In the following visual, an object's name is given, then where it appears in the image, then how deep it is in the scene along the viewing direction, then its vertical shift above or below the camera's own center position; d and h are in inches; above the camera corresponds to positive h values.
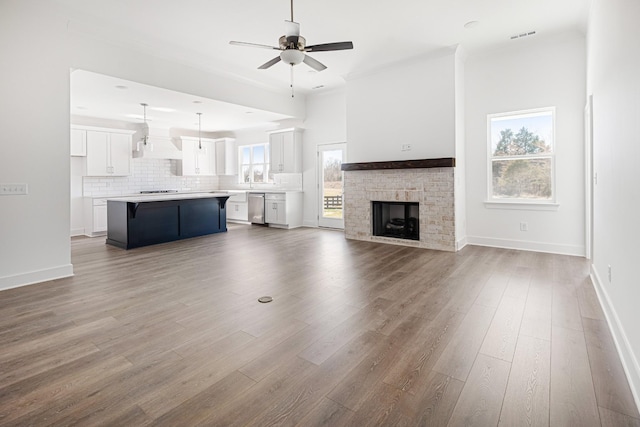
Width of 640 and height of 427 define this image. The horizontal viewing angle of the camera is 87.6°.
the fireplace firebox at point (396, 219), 241.0 -5.4
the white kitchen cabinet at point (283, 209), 322.0 +3.2
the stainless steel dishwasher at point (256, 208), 344.1 +4.6
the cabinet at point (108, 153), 298.7 +55.7
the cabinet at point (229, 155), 399.8 +68.9
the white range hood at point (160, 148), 331.2 +69.9
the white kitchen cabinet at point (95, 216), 294.2 -2.9
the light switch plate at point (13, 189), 142.0 +10.4
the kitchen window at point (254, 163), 376.8 +57.6
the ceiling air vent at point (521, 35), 189.9 +101.9
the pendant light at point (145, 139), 291.7 +66.2
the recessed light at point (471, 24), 177.2 +101.0
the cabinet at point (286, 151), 326.6 +61.3
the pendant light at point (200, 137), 316.5 +88.4
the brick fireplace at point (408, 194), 215.2 +12.6
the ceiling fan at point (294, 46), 134.3 +68.5
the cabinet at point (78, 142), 284.2 +61.3
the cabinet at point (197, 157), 376.8 +64.8
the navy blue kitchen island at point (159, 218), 233.0 -4.4
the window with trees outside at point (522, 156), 205.6 +35.8
